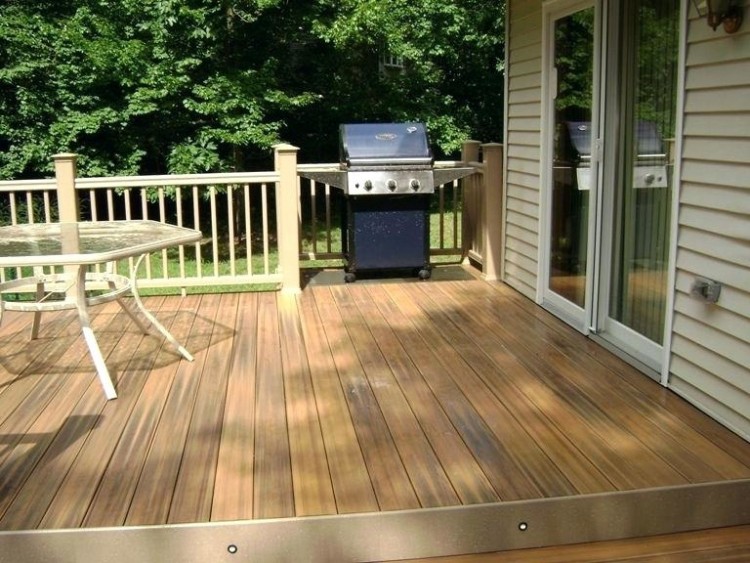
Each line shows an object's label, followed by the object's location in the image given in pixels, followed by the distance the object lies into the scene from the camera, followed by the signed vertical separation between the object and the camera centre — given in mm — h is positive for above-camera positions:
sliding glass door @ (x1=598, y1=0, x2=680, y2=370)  3723 -215
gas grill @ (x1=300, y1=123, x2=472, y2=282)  5891 -383
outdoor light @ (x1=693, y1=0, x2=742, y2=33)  3016 +428
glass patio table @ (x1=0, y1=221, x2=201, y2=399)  3424 -476
